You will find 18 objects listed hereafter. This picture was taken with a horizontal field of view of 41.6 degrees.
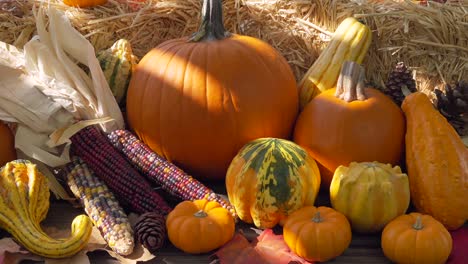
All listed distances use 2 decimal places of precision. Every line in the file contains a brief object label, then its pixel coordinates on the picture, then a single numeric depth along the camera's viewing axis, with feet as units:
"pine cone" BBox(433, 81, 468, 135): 8.09
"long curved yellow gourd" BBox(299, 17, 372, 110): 8.46
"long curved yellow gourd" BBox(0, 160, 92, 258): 6.04
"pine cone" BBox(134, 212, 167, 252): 6.18
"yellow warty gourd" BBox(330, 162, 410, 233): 6.35
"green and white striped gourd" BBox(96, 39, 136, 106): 8.71
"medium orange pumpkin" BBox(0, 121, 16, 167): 7.50
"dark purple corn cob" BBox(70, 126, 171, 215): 6.92
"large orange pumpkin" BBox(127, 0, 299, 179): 7.44
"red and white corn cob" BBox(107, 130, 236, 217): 6.97
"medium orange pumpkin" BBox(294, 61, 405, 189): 7.17
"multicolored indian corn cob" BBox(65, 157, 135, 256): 6.18
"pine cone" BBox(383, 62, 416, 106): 8.22
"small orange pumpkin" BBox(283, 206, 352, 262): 5.92
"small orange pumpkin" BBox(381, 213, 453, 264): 5.82
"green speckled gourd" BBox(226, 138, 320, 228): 6.42
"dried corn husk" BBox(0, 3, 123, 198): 7.38
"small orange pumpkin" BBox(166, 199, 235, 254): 6.11
